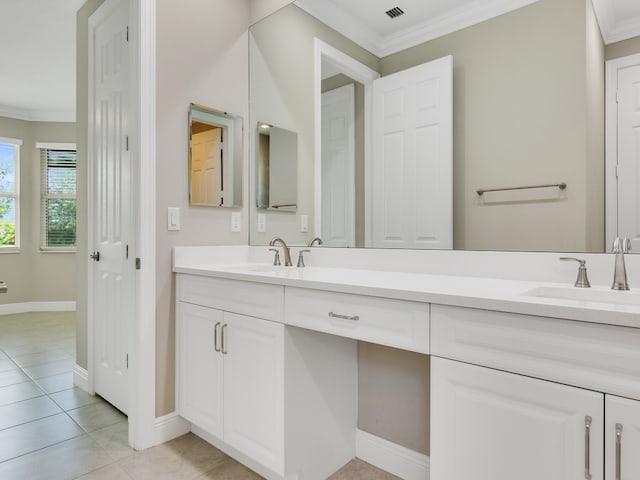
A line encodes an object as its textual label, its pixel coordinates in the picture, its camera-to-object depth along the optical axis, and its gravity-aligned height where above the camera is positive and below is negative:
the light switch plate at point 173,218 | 2.03 +0.10
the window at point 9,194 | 5.05 +0.55
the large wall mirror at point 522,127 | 1.34 +0.41
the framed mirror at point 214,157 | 2.14 +0.46
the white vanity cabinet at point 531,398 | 0.86 -0.39
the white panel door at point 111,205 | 2.21 +0.19
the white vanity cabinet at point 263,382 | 1.54 -0.62
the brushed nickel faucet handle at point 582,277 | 1.27 -0.13
